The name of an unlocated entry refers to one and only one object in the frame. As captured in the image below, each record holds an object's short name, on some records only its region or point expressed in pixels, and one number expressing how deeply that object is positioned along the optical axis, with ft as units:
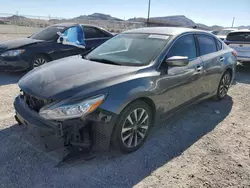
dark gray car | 7.99
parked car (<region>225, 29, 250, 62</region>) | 25.83
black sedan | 19.53
